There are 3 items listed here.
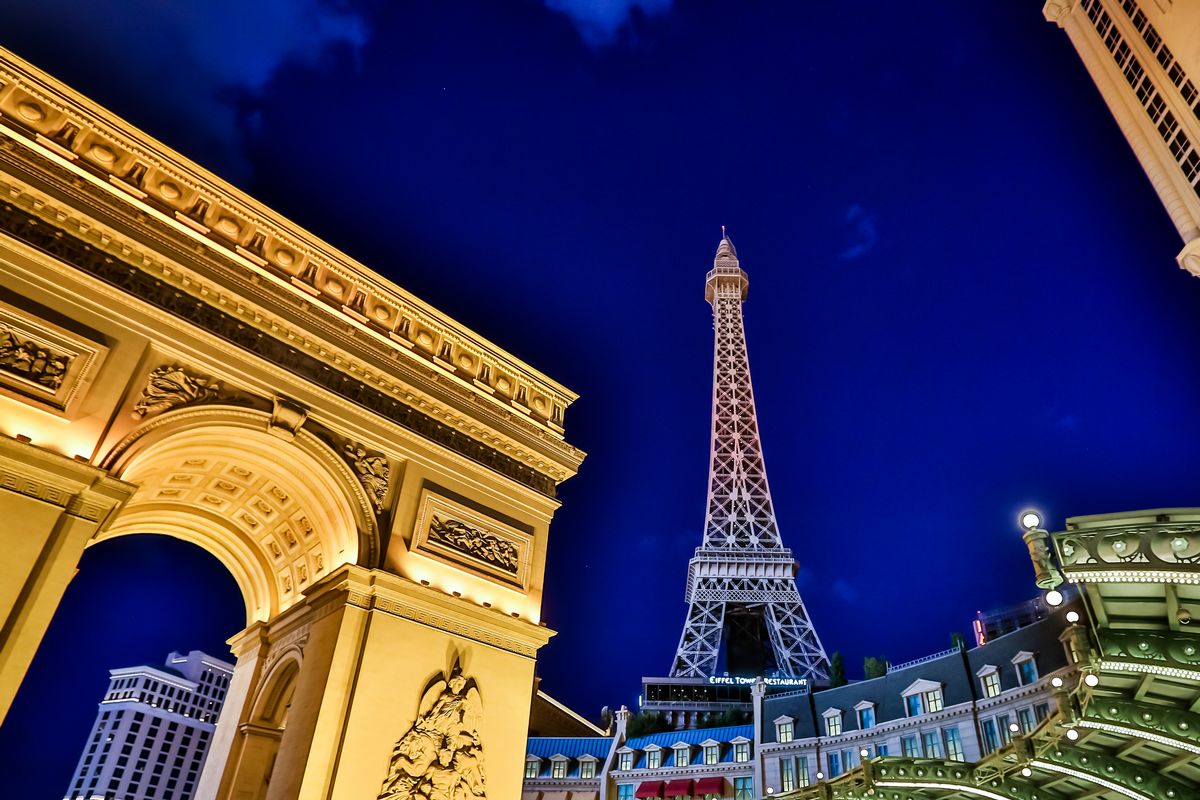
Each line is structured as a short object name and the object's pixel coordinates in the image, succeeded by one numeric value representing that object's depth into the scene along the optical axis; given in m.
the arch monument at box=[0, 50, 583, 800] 12.20
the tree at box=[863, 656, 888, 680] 45.53
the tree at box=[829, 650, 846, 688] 47.88
